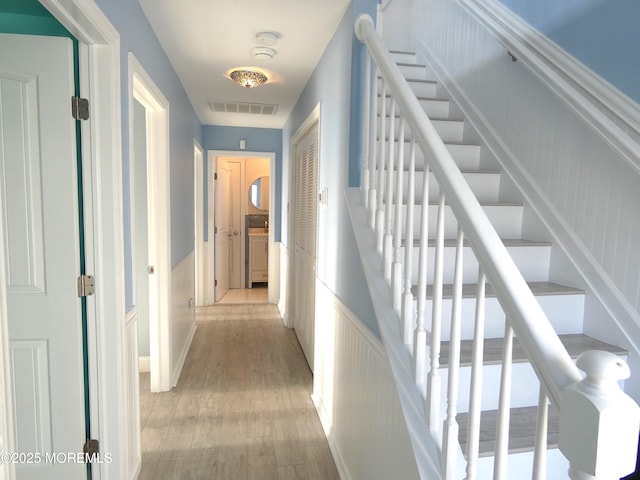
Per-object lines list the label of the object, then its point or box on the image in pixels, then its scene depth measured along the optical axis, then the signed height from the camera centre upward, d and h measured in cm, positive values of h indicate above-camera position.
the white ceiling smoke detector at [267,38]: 244 +107
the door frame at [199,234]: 500 -35
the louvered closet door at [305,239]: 336 -29
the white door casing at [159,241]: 279 -25
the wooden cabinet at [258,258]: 657 -84
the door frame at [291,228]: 427 -22
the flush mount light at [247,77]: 305 +102
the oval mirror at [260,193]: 677 +26
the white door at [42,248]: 157 -18
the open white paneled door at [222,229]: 544 -32
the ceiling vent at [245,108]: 410 +107
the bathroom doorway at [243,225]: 607 -29
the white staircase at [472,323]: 62 -28
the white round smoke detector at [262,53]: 267 +106
